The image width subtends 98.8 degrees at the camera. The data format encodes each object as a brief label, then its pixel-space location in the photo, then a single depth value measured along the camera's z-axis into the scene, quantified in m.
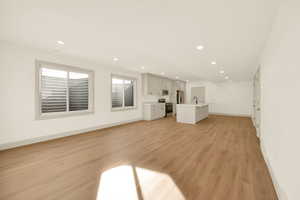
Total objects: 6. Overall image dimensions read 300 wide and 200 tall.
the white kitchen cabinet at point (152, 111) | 7.14
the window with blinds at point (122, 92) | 5.92
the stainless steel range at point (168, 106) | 8.39
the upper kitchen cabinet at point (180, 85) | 10.03
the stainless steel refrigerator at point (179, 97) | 10.12
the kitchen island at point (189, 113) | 6.16
